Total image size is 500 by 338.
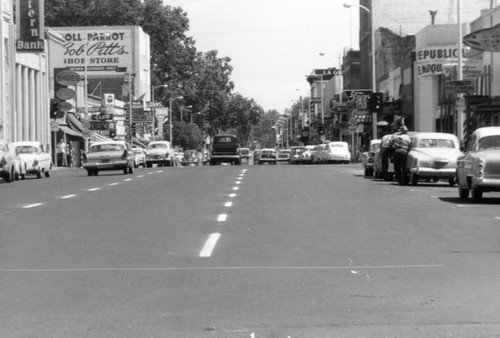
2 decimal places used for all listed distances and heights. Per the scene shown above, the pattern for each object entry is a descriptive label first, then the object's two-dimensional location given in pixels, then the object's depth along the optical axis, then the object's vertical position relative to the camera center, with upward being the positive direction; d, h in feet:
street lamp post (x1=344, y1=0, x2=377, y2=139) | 222.07 +12.06
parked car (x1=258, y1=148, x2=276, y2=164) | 331.61 -4.92
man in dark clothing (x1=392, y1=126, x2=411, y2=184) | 110.32 -1.34
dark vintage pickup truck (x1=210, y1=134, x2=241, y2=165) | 285.64 -2.84
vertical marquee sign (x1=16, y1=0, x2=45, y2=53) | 206.28 +22.08
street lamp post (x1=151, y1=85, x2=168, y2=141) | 368.29 +12.56
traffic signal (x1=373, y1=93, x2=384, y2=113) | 201.26 +6.99
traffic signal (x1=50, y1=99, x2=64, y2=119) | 251.39 +7.39
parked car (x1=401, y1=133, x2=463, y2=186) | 104.06 -1.76
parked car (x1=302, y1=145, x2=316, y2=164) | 288.51 -3.90
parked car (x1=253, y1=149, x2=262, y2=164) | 343.54 -5.08
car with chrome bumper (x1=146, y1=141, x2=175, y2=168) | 248.32 -2.87
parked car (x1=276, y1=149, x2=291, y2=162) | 383.04 -5.08
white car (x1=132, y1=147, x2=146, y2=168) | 254.27 -3.59
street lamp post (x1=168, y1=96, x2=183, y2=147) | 413.18 +12.84
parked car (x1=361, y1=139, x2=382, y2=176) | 134.92 -2.45
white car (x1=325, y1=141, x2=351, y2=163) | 249.34 -3.02
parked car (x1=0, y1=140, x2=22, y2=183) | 132.98 -2.56
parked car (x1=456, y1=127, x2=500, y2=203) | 76.69 -1.85
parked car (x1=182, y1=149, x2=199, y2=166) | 338.36 -5.28
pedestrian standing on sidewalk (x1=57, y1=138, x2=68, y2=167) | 239.50 -3.01
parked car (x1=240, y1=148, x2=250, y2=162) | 448.33 -5.38
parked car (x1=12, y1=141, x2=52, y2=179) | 149.07 -2.28
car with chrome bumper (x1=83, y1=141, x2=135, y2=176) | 153.99 -2.54
